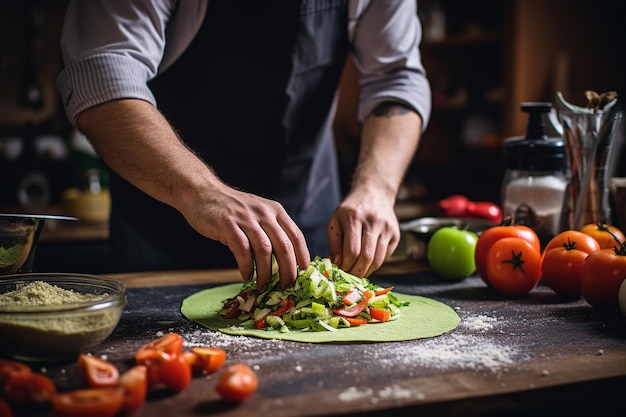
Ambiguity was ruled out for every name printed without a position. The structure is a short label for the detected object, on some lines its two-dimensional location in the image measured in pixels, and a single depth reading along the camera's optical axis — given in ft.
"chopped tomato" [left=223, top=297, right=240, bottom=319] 4.62
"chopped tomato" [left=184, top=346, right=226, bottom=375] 3.46
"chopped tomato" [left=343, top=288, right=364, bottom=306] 4.55
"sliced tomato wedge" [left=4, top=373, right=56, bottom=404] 3.05
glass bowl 3.44
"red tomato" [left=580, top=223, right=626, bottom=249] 5.43
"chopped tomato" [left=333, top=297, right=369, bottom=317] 4.48
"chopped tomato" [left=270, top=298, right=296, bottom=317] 4.45
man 5.02
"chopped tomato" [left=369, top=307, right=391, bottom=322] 4.53
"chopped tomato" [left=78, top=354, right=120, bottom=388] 3.21
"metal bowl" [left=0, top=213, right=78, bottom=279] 4.40
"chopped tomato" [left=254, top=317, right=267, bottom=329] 4.36
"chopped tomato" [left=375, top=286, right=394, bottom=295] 4.83
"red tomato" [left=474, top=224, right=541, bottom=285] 5.47
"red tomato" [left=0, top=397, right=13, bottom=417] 2.89
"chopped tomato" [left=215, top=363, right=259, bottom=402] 3.09
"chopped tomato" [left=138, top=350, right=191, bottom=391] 3.22
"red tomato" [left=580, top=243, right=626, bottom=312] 4.69
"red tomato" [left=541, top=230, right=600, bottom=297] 5.15
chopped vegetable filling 4.38
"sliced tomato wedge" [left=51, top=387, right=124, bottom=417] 2.85
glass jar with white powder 5.83
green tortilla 4.14
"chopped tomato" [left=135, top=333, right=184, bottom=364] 3.49
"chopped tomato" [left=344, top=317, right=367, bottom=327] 4.44
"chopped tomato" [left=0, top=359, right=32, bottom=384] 3.19
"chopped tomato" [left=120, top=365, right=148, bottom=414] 2.98
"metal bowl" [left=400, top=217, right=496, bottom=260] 6.52
